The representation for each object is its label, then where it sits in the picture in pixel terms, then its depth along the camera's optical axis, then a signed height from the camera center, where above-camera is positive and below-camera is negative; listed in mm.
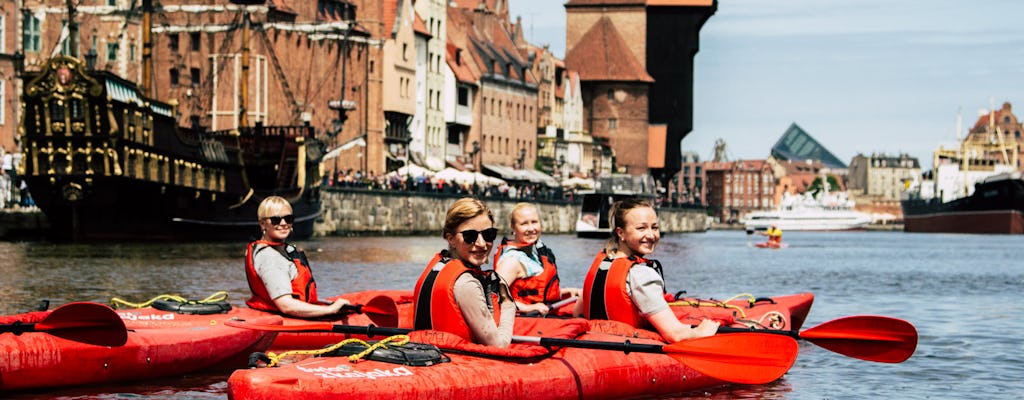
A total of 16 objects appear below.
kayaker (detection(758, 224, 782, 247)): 81125 -4056
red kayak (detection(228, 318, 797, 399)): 10539 -1557
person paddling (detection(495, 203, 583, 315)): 15578 -1142
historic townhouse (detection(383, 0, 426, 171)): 90000 +4176
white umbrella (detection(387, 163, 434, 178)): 85488 -1117
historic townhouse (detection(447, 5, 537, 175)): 108875 +4294
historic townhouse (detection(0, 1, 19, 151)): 66375 +2746
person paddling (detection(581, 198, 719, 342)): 13094 -1054
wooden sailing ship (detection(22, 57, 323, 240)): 48531 -631
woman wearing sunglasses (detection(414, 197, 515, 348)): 11156 -986
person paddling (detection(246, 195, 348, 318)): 15312 -1197
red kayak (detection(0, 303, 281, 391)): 13359 -1804
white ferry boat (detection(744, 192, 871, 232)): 171500 -6765
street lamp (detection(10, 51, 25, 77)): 51750 +2709
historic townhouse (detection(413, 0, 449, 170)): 96438 +3823
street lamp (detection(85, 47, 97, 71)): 52353 +2920
